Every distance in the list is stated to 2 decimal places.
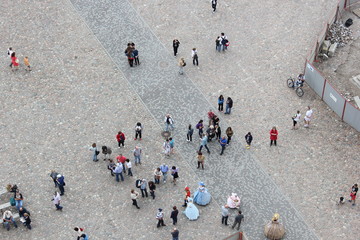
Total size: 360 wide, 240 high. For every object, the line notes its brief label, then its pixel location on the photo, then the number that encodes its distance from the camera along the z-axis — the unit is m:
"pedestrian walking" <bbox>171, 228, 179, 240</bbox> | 32.03
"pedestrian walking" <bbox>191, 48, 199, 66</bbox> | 41.28
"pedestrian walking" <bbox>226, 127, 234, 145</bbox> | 36.81
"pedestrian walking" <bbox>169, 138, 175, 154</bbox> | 36.19
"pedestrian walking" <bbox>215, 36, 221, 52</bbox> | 42.34
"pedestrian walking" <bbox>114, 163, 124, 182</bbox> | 34.66
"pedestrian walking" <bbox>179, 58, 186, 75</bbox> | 40.81
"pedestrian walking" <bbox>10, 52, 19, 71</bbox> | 41.38
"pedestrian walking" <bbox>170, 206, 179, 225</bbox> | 32.81
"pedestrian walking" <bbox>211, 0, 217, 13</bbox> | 45.25
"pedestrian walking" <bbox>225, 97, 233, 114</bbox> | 38.25
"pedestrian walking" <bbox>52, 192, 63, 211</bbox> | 33.56
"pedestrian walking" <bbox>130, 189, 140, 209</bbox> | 33.41
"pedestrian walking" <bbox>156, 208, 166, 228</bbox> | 32.79
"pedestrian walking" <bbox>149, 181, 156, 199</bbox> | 33.88
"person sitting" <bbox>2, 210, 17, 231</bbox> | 32.78
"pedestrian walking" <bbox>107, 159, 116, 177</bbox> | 35.00
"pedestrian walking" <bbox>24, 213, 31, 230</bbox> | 32.62
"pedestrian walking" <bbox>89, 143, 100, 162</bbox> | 35.65
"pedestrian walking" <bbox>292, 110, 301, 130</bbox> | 37.31
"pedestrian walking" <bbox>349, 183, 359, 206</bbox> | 33.44
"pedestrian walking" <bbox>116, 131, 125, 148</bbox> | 36.38
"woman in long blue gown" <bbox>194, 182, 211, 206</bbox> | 33.94
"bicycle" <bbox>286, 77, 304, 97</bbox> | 40.00
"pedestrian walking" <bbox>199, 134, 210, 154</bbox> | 36.25
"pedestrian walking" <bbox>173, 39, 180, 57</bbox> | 41.84
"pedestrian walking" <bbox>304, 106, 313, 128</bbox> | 37.44
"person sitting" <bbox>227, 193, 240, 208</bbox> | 33.81
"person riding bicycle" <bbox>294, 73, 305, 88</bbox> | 39.69
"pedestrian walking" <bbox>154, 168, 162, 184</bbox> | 34.78
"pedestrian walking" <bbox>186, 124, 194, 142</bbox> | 36.88
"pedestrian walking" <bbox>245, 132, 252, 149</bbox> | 36.59
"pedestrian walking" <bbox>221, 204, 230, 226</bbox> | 32.74
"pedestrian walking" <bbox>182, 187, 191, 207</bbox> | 34.03
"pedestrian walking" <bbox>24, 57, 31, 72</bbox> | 41.41
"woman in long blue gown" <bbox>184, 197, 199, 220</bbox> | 33.44
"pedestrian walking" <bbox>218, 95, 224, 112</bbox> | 38.50
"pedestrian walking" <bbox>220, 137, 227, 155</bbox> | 36.19
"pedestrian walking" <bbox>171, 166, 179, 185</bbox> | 34.62
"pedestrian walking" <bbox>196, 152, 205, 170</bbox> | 35.41
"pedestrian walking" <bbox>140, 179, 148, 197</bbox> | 33.88
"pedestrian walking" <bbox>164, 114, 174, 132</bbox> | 37.22
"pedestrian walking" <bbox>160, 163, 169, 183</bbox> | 34.87
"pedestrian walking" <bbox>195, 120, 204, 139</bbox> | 37.06
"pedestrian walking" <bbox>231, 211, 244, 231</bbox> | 32.66
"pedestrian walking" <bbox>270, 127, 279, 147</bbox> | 36.47
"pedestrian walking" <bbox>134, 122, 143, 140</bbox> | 36.91
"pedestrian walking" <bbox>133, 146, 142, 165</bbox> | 35.59
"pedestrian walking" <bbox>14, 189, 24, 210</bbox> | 33.47
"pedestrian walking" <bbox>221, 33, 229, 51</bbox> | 42.28
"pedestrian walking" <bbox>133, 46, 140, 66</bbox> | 41.22
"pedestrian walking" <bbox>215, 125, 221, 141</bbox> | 36.91
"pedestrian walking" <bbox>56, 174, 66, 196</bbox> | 34.03
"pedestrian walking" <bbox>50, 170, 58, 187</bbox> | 34.41
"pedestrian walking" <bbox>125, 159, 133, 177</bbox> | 35.03
